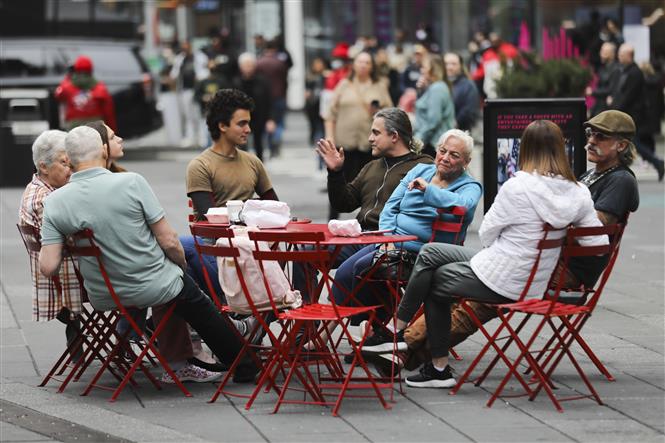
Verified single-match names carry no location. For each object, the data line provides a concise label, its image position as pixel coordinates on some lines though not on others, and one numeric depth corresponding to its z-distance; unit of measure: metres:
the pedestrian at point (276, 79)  49.09
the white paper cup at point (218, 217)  15.62
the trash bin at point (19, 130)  39.25
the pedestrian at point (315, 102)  50.59
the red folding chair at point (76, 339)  15.23
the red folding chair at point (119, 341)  14.32
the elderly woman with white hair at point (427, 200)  15.90
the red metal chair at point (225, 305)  14.18
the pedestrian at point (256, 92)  41.12
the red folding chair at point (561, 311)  14.05
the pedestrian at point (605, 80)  38.00
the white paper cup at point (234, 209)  15.59
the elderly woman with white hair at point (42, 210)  15.02
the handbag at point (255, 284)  14.45
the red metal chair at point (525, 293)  14.11
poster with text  21.66
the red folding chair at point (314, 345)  13.83
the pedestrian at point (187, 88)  51.59
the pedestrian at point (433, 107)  28.67
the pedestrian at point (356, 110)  29.50
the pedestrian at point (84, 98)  37.75
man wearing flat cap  15.18
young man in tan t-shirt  17.02
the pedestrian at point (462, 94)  31.66
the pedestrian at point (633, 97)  37.00
